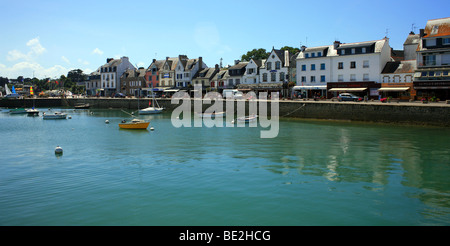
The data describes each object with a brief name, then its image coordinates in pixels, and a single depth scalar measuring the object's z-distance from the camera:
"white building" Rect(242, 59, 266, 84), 78.19
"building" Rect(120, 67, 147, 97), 107.90
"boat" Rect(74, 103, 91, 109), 91.51
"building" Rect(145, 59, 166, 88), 104.00
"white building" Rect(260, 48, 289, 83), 73.88
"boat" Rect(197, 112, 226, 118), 58.45
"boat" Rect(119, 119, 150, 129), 43.12
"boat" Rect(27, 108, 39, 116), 72.03
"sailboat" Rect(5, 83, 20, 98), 106.56
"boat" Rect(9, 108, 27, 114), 77.62
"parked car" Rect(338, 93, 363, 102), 52.55
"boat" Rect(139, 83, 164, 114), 68.81
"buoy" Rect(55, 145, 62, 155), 27.72
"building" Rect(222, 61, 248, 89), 82.19
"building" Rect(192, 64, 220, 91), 90.62
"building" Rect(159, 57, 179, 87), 99.81
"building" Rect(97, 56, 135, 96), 114.88
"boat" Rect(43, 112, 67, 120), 61.81
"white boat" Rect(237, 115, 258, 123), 48.28
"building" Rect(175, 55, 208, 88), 95.12
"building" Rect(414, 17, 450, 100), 50.66
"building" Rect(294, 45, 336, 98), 66.19
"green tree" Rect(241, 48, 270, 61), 93.82
